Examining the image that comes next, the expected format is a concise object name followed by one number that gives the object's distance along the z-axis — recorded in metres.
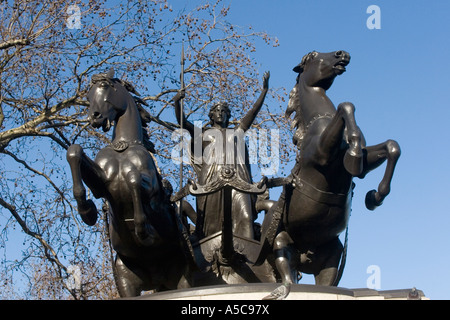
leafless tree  15.36
